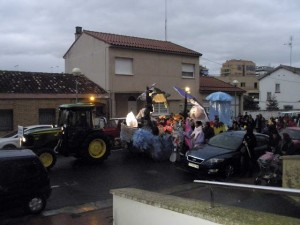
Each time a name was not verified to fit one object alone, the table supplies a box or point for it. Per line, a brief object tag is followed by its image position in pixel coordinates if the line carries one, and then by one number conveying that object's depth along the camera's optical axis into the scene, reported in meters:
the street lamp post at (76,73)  19.58
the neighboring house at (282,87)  40.12
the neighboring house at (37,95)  17.92
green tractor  11.62
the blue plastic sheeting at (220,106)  18.59
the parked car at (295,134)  12.31
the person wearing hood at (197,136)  12.24
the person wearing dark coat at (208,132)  13.14
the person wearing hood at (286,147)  9.91
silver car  13.39
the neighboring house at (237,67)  101.93
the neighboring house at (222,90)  25.30
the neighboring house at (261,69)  78.36
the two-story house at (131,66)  20.81
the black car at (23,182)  7.15
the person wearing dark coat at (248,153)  10.53
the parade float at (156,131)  12.89
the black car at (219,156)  10.08
